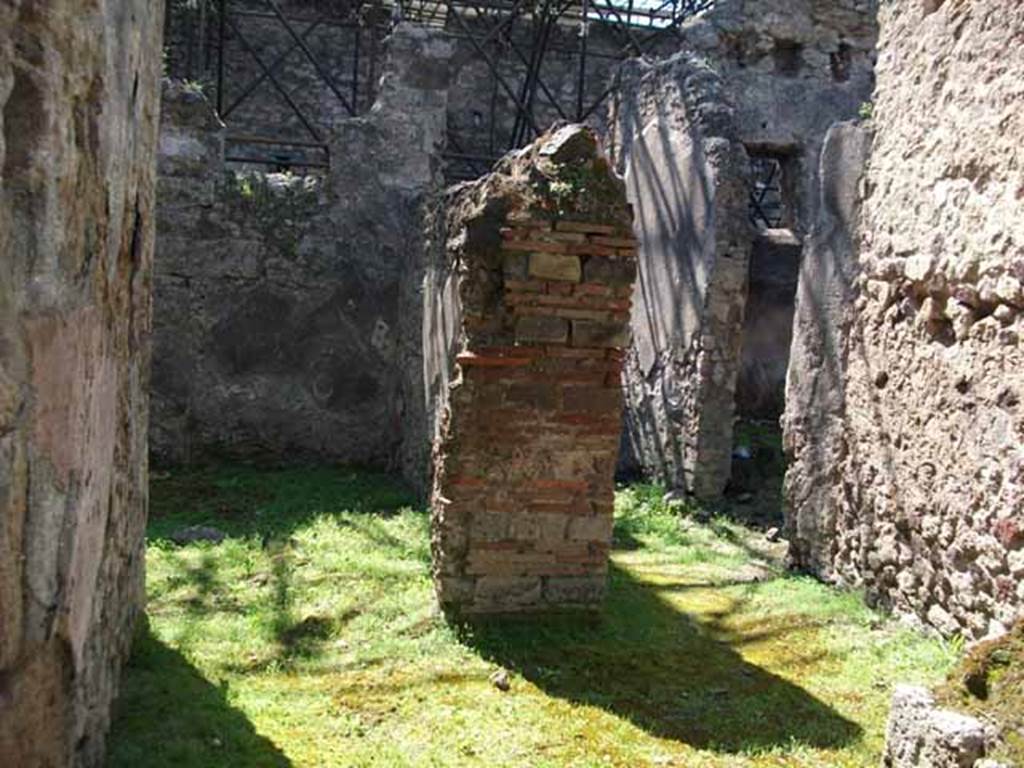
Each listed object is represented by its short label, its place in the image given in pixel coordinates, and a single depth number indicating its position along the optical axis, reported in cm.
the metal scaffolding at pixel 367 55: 1338
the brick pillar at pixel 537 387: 449
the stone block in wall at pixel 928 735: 227
